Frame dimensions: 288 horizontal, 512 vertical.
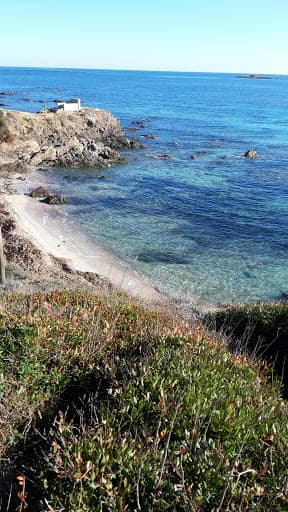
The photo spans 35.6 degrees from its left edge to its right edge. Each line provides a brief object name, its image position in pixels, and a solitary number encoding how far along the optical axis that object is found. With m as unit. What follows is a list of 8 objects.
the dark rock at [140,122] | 74.14
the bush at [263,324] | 12.34
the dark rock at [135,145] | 56.67
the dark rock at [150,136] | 62.81
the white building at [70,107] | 58.91
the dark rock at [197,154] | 51.81
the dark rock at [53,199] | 34.13
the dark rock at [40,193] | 35.06
